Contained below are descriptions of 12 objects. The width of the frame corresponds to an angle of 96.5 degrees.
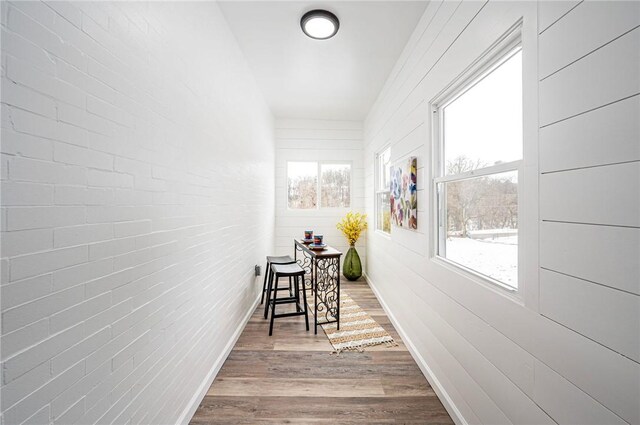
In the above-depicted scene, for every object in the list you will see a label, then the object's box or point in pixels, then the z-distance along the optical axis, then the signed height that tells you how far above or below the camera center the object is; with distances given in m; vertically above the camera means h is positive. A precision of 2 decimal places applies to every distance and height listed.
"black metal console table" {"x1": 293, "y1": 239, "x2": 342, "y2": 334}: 2.85 -0.75
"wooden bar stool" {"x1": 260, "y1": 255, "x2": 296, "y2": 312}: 3.16 -0.59
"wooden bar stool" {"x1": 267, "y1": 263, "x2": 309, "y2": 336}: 2.73 -0.76
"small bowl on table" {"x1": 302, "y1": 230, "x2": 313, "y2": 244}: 3.63 -0.35
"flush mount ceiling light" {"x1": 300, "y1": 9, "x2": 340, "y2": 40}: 2.14 +1.45
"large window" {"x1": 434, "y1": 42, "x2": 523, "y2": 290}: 1.27 +0.21
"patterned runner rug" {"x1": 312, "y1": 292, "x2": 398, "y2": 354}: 2.54 -1.20
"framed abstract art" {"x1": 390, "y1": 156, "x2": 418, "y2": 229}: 2.33 +0.12
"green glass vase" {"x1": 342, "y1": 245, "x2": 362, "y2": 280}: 4.62 -0.93
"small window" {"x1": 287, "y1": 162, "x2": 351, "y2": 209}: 4.94 +0.43
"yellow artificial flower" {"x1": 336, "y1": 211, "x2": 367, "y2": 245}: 4.63 -0.29
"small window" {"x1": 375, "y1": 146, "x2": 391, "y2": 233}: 3.68 +0.23
